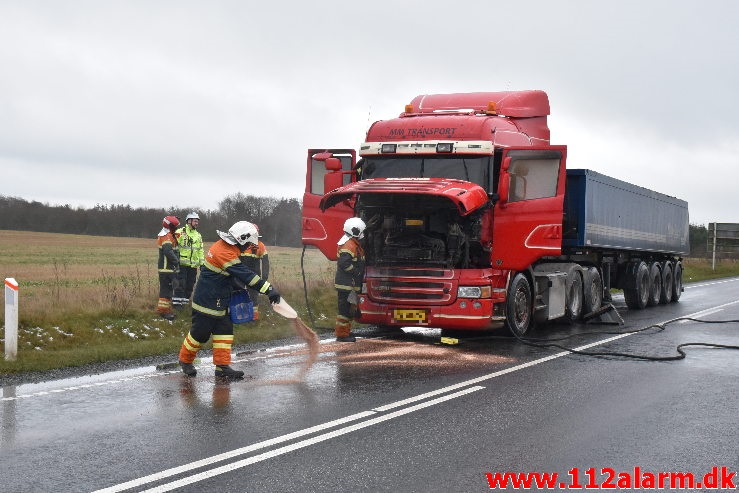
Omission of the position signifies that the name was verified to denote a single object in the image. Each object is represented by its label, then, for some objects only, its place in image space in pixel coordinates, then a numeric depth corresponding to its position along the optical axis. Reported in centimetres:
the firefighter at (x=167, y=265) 1403
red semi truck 1193
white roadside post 1009
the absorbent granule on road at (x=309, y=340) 991
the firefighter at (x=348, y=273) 1188
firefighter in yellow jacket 1473
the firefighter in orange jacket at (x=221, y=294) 879
